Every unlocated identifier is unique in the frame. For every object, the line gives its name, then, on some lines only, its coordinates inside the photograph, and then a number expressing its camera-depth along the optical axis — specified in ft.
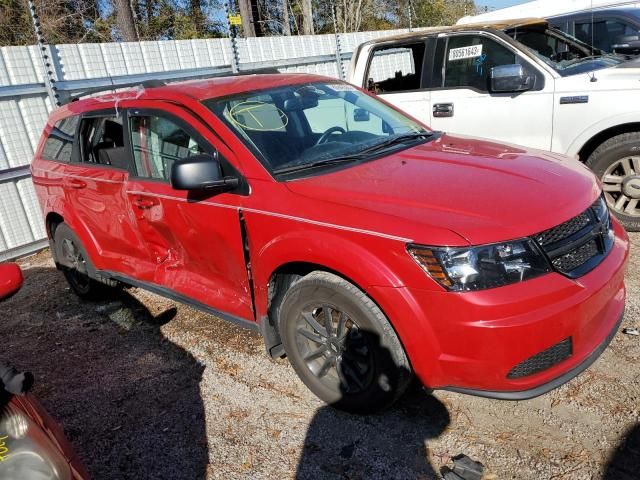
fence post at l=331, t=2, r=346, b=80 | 36.11
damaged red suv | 7.55
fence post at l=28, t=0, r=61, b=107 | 21.93
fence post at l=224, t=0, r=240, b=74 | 30.55
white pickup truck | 15.49
